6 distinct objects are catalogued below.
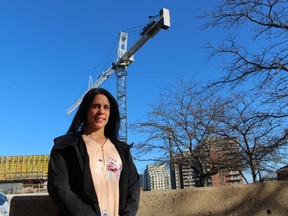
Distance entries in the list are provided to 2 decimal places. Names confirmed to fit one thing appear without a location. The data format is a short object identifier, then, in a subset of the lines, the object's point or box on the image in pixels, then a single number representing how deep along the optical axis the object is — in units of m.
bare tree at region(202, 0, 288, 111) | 3.82
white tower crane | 42.21
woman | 1.47
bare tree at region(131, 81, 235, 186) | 11.80
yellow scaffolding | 47.77
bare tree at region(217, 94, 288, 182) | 10.38
